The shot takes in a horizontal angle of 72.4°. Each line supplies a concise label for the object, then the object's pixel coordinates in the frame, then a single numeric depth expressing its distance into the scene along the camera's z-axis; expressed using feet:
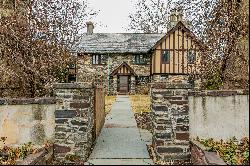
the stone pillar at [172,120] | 12.70
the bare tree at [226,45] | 17.76
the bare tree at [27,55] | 19.07
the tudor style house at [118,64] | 58.62
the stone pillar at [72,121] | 12.58
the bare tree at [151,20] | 63.22
